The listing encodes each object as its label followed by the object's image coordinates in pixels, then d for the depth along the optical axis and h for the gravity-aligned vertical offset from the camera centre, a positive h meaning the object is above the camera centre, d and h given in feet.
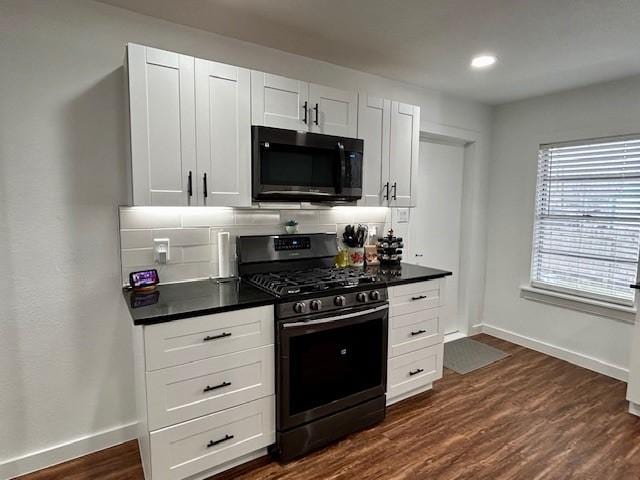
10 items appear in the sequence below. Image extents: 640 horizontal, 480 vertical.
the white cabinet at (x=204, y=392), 5.84 -3.09
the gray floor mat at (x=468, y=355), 11.42 -4.69
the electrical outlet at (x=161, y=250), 7.63 -0.84
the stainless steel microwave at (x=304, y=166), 7.61 +0.98
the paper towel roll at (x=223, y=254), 8.30 -1.00
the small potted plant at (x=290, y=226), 9.20 -0.39
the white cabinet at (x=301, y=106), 7.59 +2.29
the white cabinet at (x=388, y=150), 9.25 +1.60
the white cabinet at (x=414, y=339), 8.70 -3.12
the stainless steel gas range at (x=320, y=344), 7.00 -2.70
